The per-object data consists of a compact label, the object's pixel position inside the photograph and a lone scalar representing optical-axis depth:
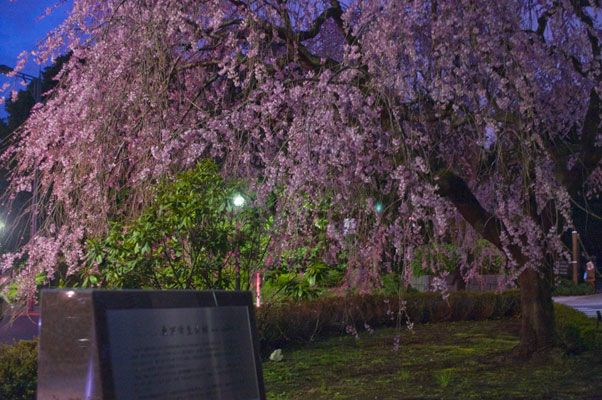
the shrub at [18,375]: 6.01
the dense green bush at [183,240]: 6.33
